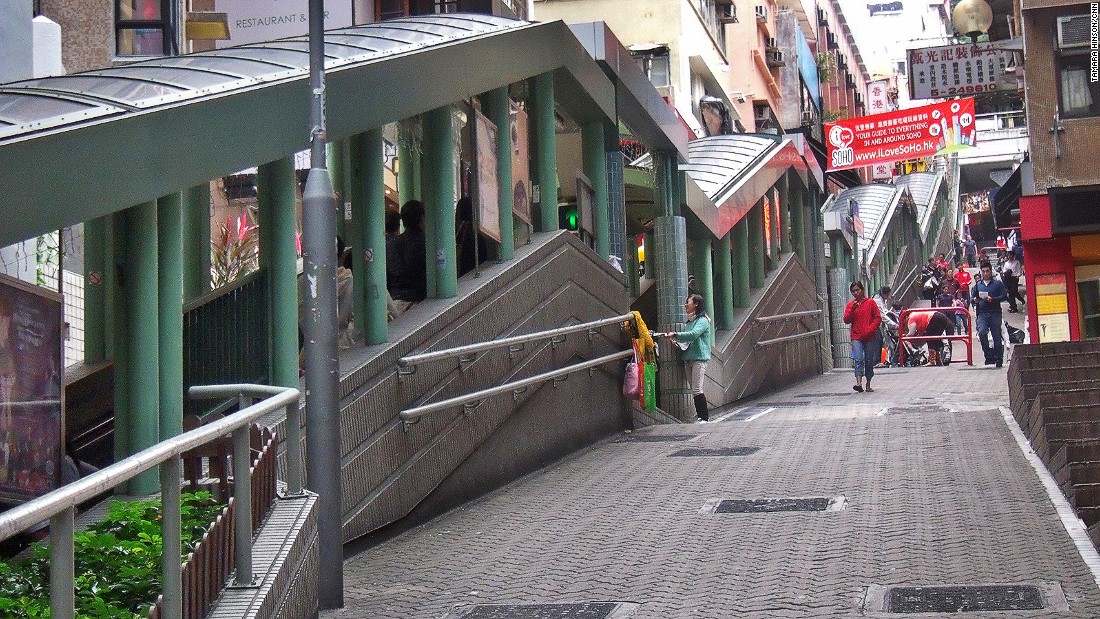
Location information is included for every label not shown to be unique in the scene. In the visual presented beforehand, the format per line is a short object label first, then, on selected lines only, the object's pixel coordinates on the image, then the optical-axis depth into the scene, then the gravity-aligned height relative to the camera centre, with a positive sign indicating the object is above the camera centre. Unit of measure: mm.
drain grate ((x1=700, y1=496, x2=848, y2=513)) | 9227 -949
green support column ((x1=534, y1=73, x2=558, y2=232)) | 13391 +2082
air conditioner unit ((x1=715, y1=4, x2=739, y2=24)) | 43312 +10031
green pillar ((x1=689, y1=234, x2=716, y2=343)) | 19516 +1159
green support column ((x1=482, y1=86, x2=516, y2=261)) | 11992 +1670
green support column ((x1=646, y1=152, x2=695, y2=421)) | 16688 +777
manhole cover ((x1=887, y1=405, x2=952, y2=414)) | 15461 -651
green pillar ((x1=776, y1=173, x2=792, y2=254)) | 25422 +2368
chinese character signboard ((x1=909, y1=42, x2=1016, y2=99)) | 29094 +5537
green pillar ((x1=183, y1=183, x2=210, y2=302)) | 9844 +884
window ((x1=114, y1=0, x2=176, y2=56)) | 15852 +3804
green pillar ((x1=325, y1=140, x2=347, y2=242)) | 10709 +1439
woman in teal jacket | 16406 +143
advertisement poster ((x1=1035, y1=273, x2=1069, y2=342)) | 25047 +574
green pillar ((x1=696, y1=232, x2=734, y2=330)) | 20406 +1026
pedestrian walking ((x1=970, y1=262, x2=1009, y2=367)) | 24094 +590
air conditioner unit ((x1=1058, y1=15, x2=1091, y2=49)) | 24031 +4978
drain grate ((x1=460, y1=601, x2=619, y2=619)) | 6617 -1105
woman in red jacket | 20141 +267
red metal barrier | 26906 +279
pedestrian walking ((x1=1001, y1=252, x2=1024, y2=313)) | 33531 +1385
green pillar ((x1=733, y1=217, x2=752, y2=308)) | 21406 +1318
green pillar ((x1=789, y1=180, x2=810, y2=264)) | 26688 +2428
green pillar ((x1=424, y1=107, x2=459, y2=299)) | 10625 +1216
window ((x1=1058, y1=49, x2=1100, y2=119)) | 24375 +4125
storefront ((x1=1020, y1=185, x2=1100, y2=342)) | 24547 +1078
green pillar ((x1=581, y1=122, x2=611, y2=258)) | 15273 +1975
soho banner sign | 29156 +4296
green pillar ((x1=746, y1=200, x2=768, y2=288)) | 22703 +1633
